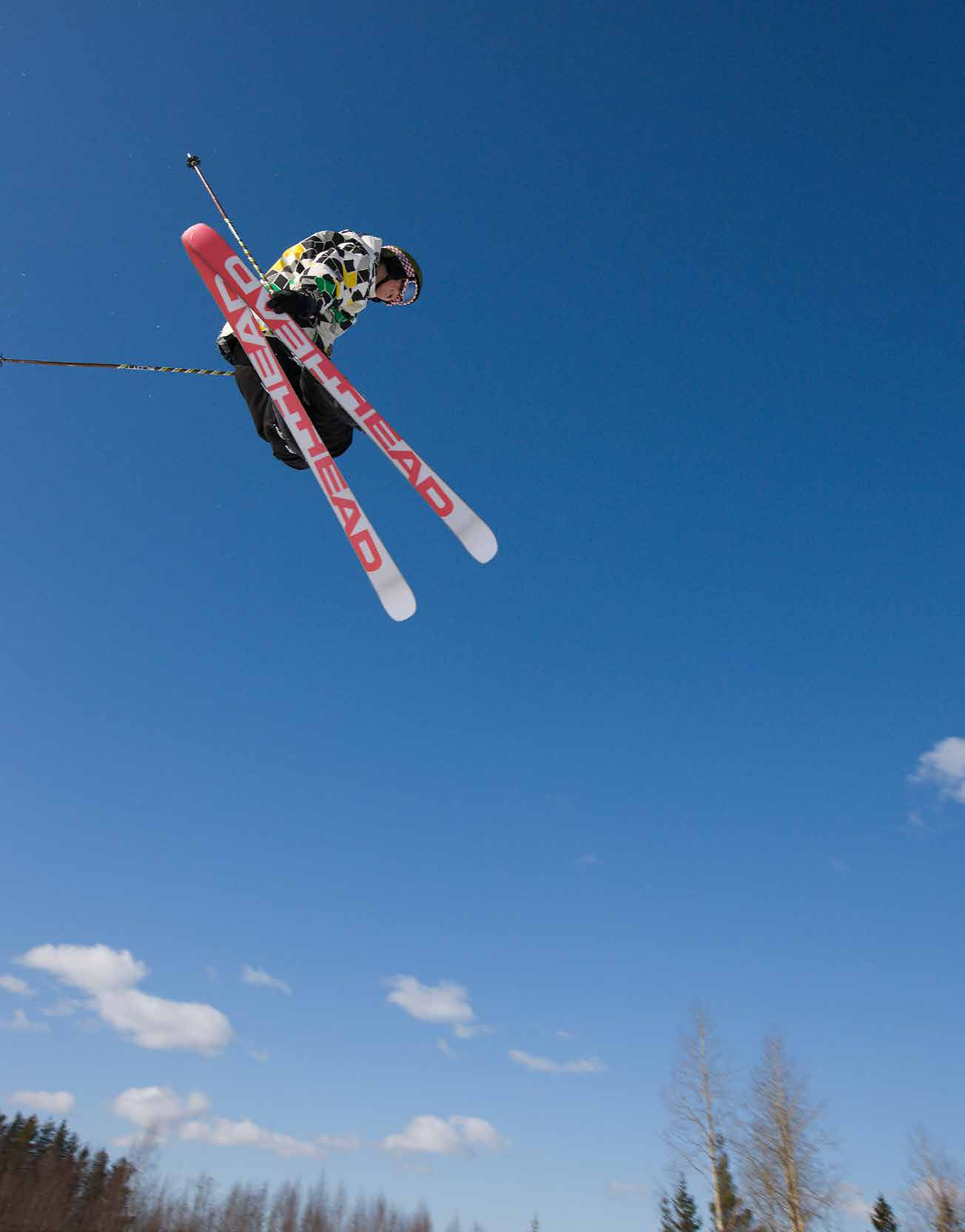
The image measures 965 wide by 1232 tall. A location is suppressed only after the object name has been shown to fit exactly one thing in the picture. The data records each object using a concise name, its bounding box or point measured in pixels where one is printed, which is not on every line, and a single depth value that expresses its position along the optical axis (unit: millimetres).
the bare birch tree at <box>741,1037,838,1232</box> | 21203
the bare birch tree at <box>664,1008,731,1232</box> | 21000
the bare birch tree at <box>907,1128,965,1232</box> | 23188
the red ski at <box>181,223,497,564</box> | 5523
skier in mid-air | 5574
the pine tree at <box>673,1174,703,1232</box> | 37312
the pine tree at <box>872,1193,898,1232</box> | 36625
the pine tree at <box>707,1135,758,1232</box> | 21984
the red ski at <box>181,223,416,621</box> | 5453
